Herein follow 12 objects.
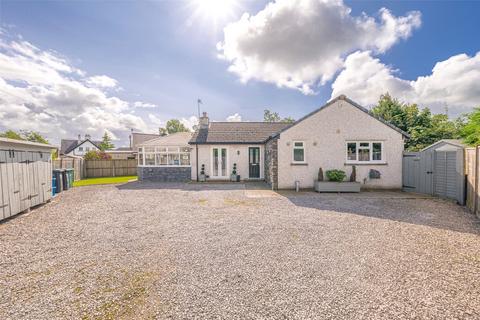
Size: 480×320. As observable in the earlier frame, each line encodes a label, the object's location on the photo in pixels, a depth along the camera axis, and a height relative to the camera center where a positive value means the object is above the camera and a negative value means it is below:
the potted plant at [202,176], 16.13 -1.72
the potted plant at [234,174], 15.86 -1.62
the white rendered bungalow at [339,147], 12.02 +0.28
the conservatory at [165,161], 16.64 -0.50
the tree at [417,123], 23.03 +3.22
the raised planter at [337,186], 11.16 -1.86
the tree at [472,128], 8.62 +0.94
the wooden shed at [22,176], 6.62 -0.71
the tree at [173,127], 57.75 +7.85
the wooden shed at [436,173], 8.19 -1.07
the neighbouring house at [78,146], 52.88 +2.78
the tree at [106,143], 57.66 +3.67
